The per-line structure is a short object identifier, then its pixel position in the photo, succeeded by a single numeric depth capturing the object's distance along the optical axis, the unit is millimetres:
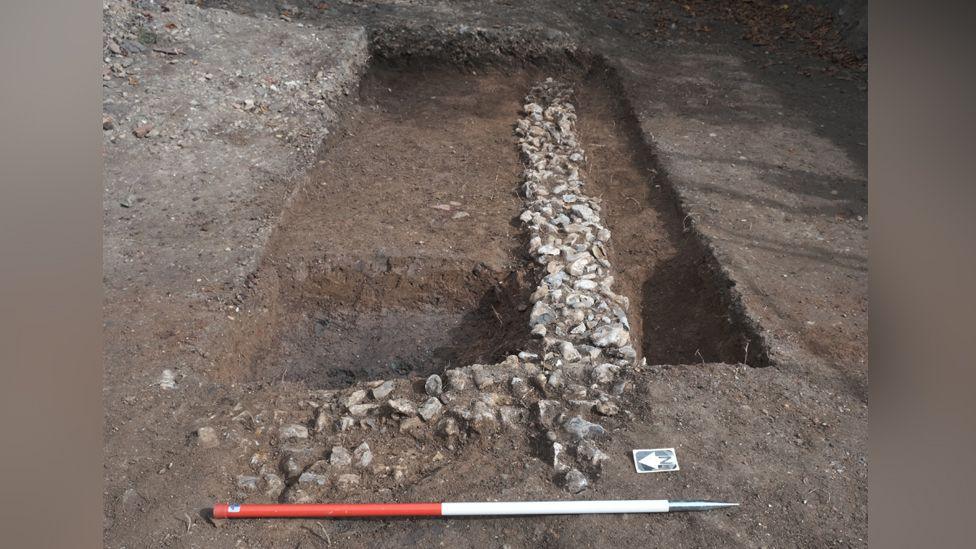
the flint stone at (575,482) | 3277
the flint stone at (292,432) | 3670
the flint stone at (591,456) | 3384
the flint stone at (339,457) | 3465
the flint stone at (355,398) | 3871
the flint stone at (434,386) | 3901
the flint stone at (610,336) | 4344
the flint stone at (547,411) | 3654
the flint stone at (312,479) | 3348
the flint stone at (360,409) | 3803
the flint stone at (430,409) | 3721
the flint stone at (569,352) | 4230
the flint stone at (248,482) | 3359
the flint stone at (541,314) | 4617
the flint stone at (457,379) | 3904
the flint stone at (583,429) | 3560
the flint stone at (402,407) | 3740
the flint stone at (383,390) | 3922
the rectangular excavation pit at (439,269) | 5094
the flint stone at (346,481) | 3363
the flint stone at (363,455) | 3471
